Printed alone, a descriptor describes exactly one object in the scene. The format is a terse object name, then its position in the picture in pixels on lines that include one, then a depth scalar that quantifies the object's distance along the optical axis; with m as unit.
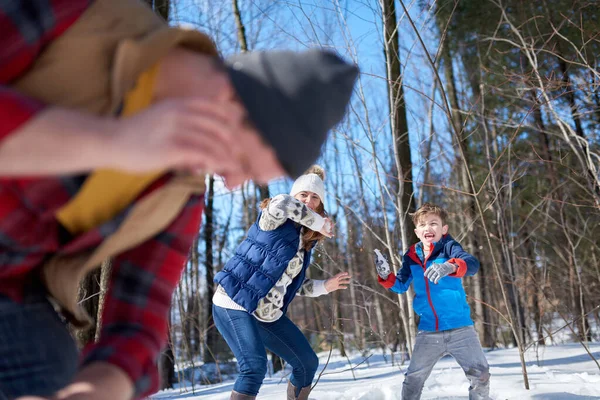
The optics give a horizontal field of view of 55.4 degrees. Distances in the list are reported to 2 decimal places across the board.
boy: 4.05
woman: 3.58
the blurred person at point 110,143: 0.69
